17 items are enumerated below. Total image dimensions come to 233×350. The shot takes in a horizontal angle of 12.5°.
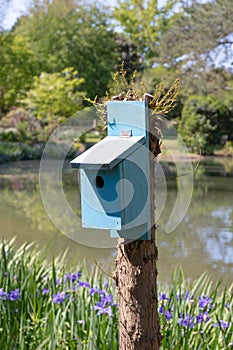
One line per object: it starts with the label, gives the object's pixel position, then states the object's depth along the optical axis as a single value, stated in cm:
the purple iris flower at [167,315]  508
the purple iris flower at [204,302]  541
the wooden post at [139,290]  306
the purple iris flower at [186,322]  497
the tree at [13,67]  4442
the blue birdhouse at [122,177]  301
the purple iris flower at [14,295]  534
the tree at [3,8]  3469
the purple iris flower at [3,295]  523
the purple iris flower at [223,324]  500
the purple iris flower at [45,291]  588
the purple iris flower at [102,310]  495
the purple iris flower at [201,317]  514
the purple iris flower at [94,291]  540
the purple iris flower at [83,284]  568
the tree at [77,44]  5667
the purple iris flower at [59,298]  524
